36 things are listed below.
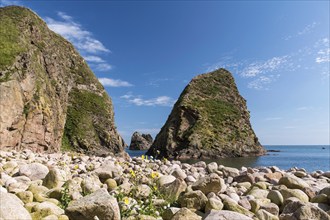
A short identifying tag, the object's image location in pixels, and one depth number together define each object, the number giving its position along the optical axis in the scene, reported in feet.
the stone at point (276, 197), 24.35
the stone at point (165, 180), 26.48
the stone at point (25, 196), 18.45
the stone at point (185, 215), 17.42
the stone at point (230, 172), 38.47
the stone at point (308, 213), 19.35
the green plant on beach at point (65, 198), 19.59
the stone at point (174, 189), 24.38
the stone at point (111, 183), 26.68
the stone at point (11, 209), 13.04
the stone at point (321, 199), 24.31
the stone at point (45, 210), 15.92
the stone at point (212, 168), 42.78
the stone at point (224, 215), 16.88
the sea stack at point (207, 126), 217.97
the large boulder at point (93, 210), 16.25
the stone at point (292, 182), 29.03
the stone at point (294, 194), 25.45
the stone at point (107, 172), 29.89
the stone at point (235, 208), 19.93
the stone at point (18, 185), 20.80
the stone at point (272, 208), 21.80
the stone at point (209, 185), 24.68
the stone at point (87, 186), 21.90
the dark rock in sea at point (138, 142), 497.05
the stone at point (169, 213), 18.74
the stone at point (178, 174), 32.77
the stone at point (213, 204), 20.34
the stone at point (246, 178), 34.53
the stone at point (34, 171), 28.22
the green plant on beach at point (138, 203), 18.15
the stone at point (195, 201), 21.36
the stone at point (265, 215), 19.84
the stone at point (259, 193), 25.61
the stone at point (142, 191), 21.83
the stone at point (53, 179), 24.34
